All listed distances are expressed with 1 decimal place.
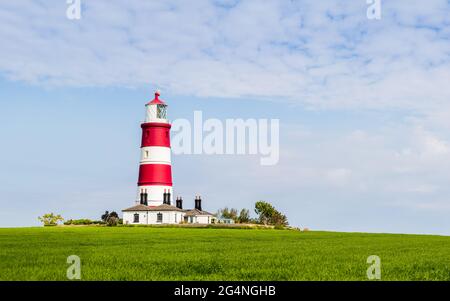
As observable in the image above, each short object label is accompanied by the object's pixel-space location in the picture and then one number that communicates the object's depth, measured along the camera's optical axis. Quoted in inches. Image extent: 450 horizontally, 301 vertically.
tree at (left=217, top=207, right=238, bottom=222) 3730.3
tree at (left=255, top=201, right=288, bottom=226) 3617.1
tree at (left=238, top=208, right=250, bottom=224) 3580.2
